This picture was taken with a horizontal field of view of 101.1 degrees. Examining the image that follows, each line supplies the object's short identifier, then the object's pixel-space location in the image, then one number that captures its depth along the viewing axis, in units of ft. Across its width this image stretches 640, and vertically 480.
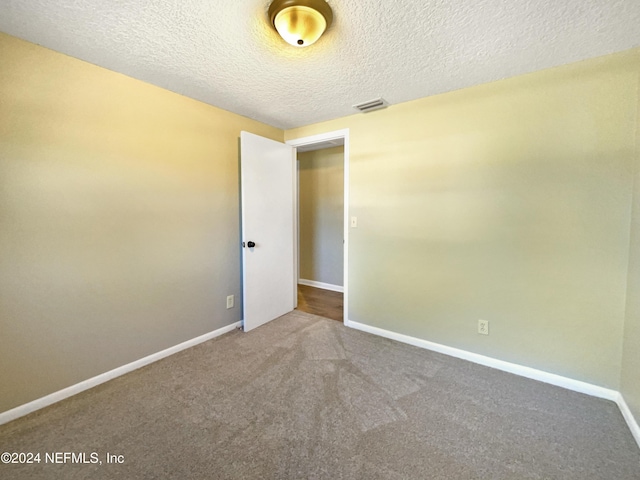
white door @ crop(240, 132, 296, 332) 8.87
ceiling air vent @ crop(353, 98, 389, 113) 7.83
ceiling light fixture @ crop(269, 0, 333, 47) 4.16
